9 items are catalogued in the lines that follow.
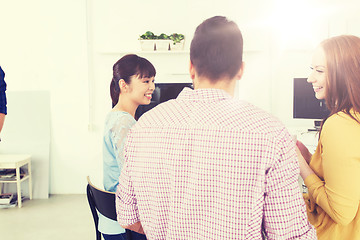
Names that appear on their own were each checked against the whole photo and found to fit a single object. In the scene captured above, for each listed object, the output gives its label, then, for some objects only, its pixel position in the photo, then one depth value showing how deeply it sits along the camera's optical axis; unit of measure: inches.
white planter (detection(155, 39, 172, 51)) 147.4
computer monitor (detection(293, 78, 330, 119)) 133.5
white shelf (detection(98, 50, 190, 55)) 148.2
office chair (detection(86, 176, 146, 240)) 50.7
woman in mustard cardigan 37.5
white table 138.3
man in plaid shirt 28.7
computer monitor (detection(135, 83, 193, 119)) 153.8
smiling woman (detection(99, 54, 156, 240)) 56.4
